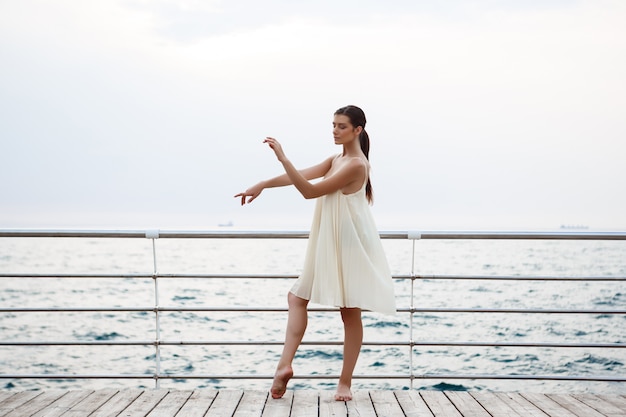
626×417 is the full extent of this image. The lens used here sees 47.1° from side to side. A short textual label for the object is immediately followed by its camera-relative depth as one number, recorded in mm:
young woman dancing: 3506
